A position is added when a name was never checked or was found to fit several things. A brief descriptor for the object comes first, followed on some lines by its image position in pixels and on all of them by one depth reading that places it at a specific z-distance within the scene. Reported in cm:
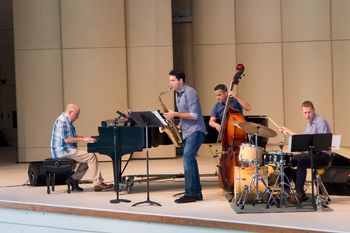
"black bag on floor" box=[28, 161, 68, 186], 1376
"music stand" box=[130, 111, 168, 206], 1066
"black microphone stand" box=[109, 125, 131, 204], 1124
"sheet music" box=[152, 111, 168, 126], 1064
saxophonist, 1098
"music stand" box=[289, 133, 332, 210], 982
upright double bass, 1129
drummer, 1040
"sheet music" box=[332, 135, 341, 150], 1030
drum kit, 1029
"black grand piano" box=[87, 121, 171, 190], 1212
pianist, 1261
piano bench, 1234
